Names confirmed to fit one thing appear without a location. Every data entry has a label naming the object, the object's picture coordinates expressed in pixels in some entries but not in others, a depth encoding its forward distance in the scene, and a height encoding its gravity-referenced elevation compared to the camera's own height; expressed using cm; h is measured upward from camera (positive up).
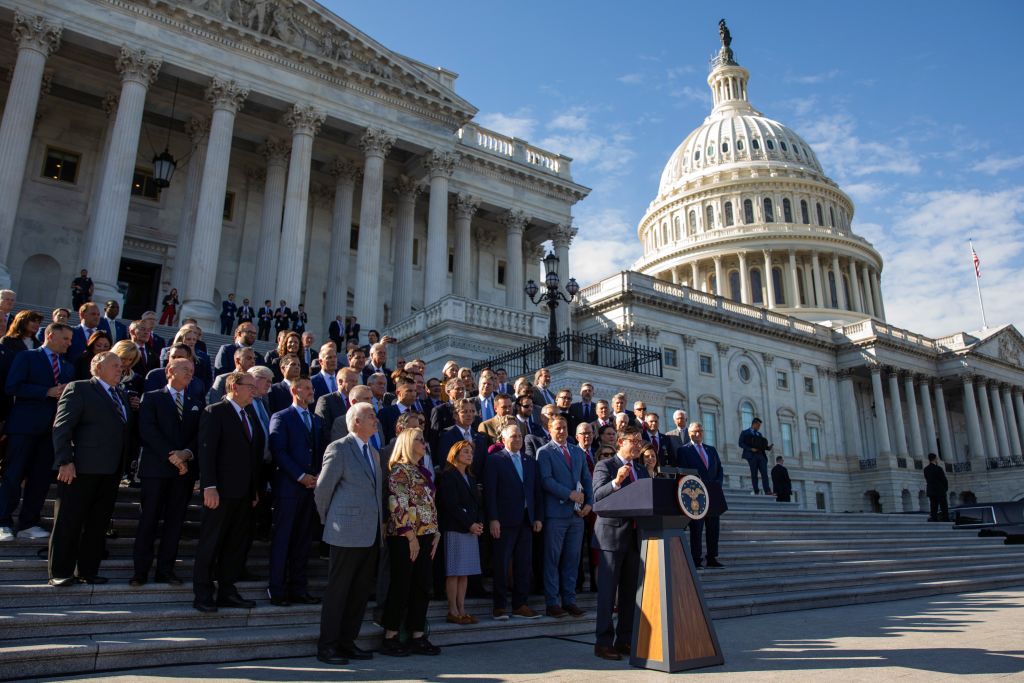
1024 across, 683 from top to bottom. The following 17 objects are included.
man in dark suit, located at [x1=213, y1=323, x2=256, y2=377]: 1038 +266
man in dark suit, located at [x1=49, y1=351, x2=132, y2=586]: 665 +55
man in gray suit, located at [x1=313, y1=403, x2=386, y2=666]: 647 +3
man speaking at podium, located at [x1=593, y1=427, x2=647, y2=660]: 691 -39
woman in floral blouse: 686 -11
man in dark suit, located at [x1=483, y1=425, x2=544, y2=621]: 838 +26
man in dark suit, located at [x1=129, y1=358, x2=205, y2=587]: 714 +62
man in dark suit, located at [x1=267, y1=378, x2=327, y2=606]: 736 +25
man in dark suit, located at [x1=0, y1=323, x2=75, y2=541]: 748 +91
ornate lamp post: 2023 +637
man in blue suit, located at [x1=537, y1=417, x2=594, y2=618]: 860 +20
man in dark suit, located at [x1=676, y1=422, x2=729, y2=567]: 1121 +96
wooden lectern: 639 -45
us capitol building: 2508 +1417
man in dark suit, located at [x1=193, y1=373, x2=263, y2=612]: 691 +39
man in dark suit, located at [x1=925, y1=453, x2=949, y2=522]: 2147 +151
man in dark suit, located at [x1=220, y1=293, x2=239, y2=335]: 2356 +683
